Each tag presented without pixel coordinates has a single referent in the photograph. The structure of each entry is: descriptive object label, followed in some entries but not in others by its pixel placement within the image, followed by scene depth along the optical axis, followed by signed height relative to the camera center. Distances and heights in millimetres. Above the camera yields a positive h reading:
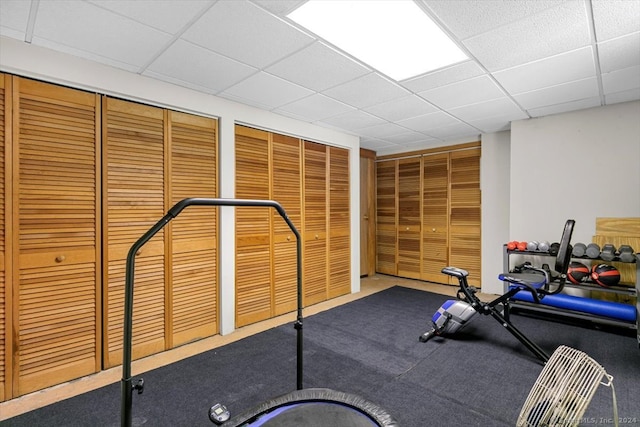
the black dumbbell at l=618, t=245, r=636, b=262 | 3314 -445
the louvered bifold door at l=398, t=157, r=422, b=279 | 6078 -58
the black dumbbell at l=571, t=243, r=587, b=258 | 3635 -432
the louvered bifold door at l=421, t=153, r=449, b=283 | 5695 -37
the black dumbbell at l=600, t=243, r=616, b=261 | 3421 -441
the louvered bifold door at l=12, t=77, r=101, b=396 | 2340 -156
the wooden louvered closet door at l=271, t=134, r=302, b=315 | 4074 +24
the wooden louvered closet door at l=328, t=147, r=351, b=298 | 4914 -169
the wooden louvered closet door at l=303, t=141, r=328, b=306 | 4500 -132
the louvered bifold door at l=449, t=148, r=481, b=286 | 5332 +18
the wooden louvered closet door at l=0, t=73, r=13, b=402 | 2264 -313
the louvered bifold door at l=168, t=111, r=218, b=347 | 3152 -208
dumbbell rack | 3161 -964
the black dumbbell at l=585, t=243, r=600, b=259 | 3520 -429
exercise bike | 2459 -937
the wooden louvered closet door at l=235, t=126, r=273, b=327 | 3688 -224
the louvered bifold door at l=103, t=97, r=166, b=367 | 2744 +4
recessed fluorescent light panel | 1936 +1315
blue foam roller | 3197 -1024
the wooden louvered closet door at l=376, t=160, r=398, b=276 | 6445 -37
